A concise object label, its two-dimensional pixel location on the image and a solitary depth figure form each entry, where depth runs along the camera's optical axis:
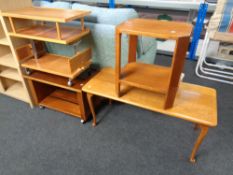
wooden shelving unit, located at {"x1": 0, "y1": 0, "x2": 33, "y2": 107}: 1.44
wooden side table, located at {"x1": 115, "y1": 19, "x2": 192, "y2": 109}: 0.92
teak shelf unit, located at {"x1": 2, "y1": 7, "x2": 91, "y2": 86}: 1.24
